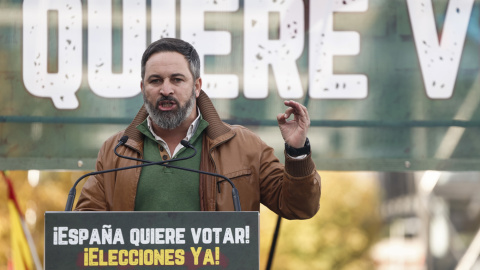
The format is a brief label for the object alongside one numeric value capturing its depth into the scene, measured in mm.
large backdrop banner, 7125
